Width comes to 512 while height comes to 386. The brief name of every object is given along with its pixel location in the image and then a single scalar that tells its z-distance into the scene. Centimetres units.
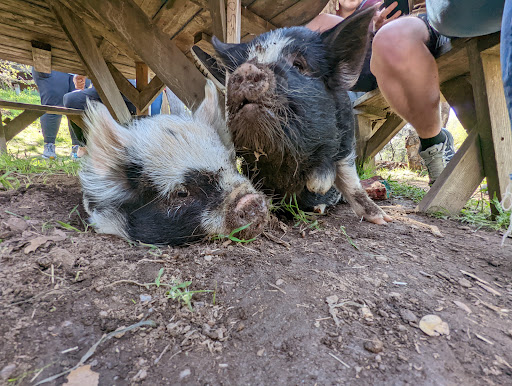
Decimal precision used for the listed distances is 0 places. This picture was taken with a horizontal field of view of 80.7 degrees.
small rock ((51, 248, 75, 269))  32
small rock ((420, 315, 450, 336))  25
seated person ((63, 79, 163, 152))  141
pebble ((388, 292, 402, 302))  30
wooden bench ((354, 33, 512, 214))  59
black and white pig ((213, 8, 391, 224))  44
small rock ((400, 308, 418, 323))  27
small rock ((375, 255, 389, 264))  39
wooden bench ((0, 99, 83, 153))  124
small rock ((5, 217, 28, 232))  40
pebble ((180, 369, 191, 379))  21
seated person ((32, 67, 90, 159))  161
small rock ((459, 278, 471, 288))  34
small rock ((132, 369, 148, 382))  21
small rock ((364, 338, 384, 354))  23
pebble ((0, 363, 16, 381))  20
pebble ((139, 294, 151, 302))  29
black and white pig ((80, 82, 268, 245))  45
